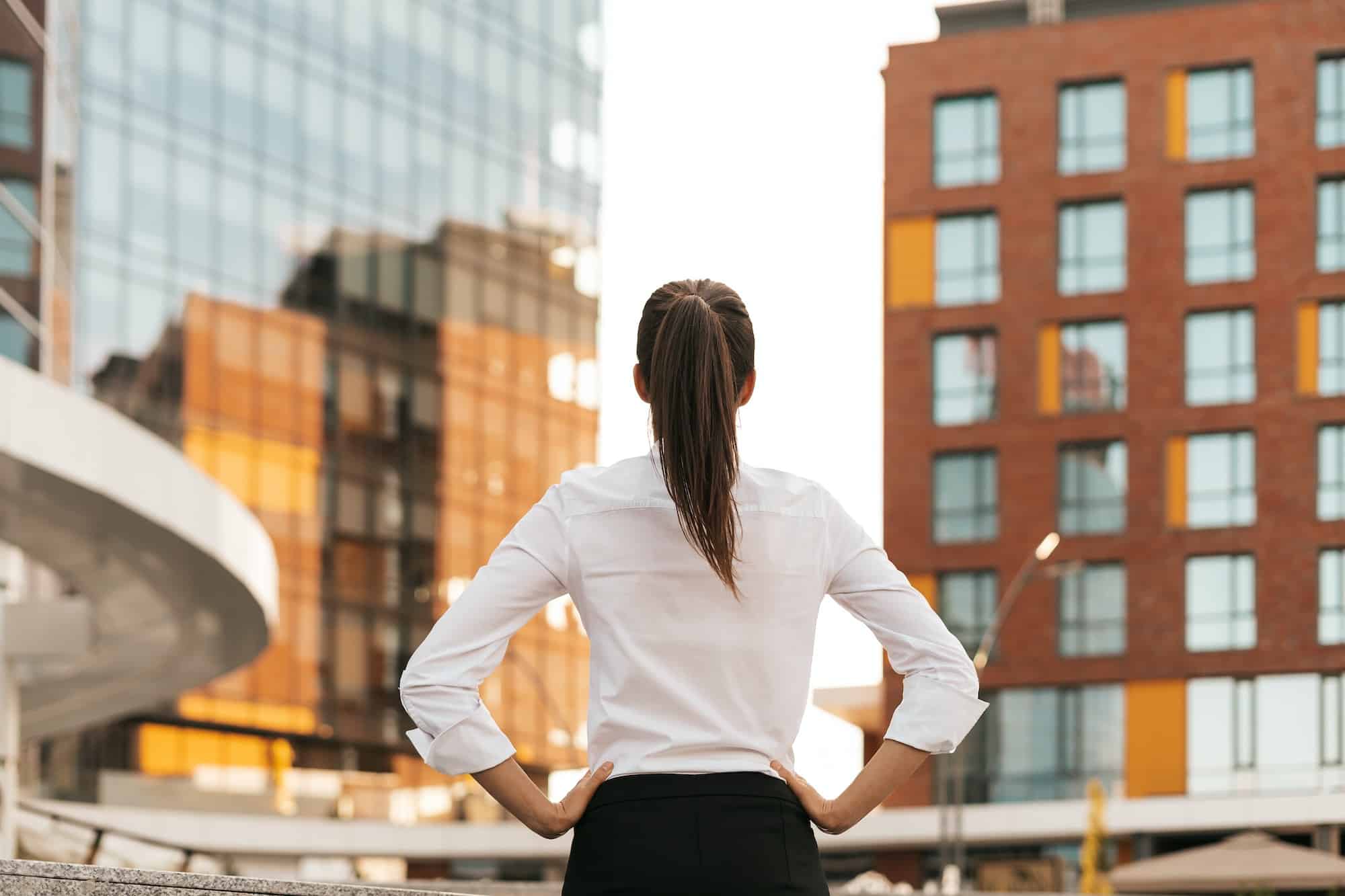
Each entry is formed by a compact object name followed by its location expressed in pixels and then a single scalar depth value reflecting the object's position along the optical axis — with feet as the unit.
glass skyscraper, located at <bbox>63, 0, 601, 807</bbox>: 155.53
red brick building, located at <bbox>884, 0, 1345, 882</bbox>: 160.45
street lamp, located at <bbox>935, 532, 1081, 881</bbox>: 156.15
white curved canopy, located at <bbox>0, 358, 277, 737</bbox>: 44.47
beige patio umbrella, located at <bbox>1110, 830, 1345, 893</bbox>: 90.63
